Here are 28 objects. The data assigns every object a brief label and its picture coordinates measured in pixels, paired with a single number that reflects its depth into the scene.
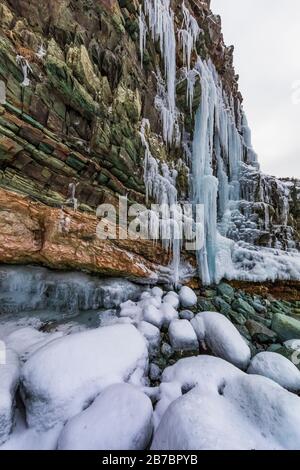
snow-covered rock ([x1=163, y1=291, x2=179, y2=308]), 5.03
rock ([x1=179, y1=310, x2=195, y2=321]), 4.58
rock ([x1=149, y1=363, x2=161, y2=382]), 2.64
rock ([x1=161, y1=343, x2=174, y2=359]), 3.20
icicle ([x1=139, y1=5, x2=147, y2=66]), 6.54
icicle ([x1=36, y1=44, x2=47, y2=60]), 4.35
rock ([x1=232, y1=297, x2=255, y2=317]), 5.41
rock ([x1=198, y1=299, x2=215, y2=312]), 5.35
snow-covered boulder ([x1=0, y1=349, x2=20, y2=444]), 1.62
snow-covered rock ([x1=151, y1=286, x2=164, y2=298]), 5.50
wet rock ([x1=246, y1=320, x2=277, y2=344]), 3.96
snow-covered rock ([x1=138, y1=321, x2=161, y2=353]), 3.34
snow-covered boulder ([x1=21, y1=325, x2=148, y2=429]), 1.76
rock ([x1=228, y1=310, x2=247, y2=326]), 4.78
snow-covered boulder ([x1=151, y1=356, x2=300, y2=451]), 1.41
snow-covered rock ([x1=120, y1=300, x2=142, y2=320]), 4.35
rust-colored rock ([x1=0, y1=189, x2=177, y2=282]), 4.09
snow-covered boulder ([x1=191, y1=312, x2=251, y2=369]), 2.92
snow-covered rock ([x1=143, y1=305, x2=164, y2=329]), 3.98
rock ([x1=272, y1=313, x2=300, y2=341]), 3.98
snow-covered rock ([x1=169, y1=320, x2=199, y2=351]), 3.39
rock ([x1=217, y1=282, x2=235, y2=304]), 6.13
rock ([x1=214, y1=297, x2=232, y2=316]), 5.32
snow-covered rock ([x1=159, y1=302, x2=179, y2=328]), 4.14
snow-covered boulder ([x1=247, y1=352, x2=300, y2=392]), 2.44
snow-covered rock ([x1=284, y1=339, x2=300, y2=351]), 3.52
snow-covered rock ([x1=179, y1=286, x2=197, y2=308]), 5.38
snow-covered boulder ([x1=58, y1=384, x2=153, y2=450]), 1.47
